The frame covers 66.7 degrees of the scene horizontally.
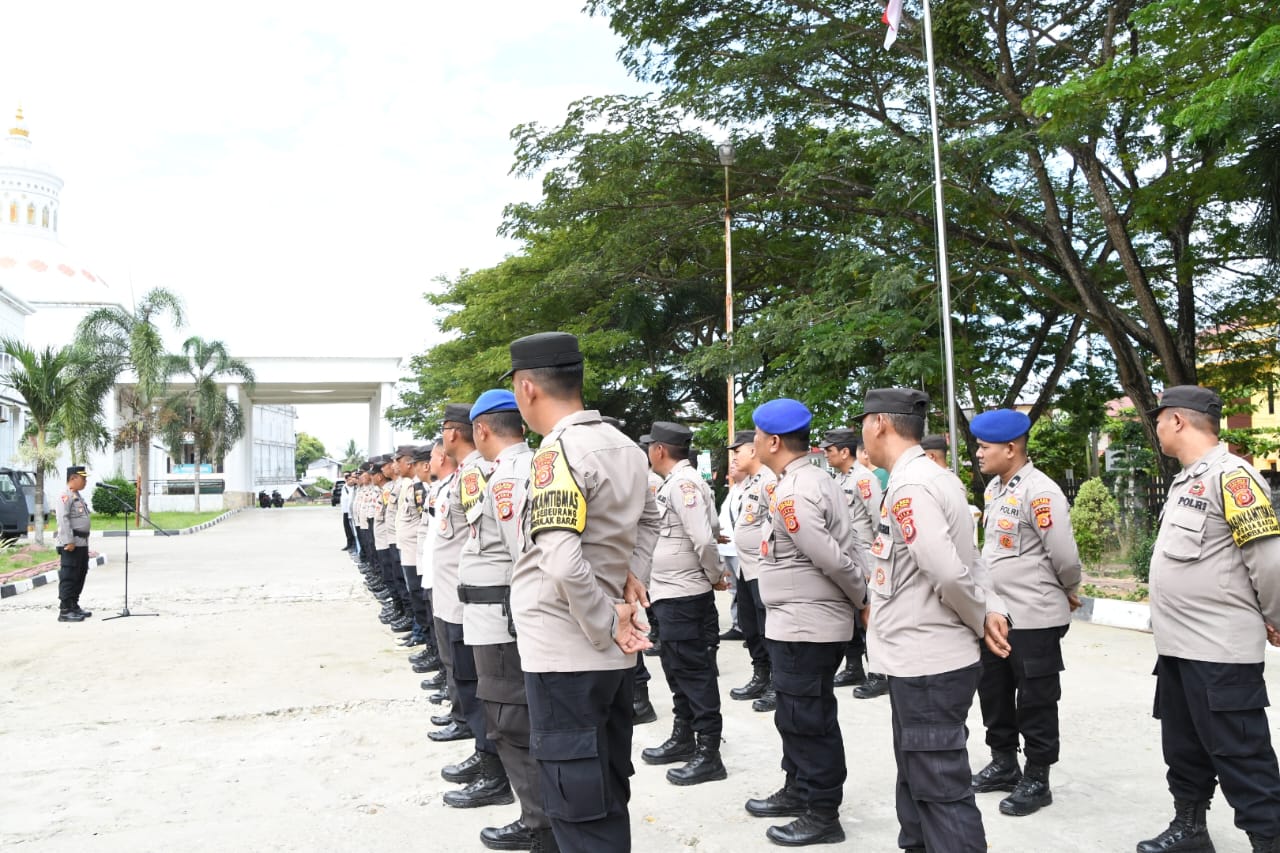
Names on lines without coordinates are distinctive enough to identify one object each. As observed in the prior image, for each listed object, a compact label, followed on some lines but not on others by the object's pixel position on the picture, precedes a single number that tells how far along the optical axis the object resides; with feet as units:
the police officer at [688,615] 16.20
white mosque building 153.69
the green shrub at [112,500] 116.98
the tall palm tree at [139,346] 99.45
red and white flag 36.83
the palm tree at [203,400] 130.82
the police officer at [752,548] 21.74
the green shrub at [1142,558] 35.42
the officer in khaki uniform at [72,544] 35.27
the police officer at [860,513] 23.15
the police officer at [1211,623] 11.39
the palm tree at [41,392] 69.72
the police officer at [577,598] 9.41
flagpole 36.24
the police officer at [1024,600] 14.35
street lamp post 47.65
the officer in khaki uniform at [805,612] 13.33
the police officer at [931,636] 10.43
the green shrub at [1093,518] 42.16
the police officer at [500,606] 11.93
